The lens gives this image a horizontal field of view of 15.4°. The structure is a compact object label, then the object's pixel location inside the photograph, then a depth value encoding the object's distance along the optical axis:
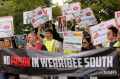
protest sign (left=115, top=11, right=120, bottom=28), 11.12
